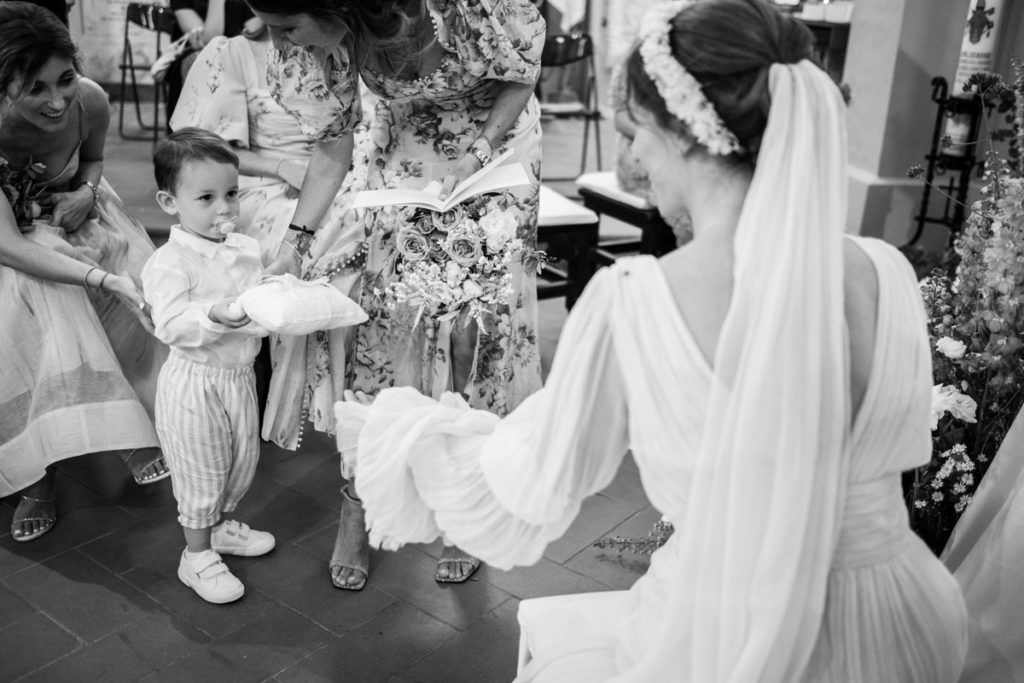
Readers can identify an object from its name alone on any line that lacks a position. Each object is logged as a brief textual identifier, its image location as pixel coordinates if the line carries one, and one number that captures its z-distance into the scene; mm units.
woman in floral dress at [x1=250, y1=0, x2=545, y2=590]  2475
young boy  2473
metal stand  4910
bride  1307
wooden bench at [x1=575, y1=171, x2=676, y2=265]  4648
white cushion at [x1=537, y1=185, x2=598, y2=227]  4348
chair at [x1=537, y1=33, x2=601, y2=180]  7223
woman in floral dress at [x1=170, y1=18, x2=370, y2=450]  3752
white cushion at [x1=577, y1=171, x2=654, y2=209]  4691
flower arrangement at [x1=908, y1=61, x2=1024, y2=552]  2324
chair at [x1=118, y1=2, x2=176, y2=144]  6508
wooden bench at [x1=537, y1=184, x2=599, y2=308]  4391
